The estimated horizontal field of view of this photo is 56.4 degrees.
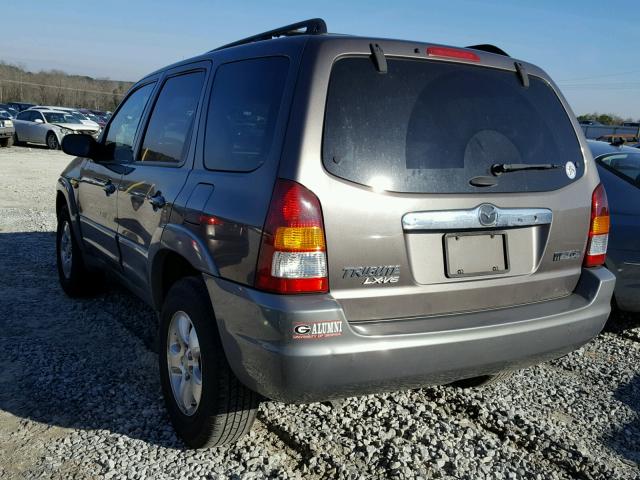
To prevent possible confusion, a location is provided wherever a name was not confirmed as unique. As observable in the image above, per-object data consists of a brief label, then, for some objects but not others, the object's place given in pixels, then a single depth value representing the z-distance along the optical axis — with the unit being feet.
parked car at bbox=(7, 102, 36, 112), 142.04
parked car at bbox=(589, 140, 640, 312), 14.44
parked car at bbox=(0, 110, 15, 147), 77.36
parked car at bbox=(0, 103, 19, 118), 110.73
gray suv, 7.48
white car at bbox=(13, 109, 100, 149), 76.59
